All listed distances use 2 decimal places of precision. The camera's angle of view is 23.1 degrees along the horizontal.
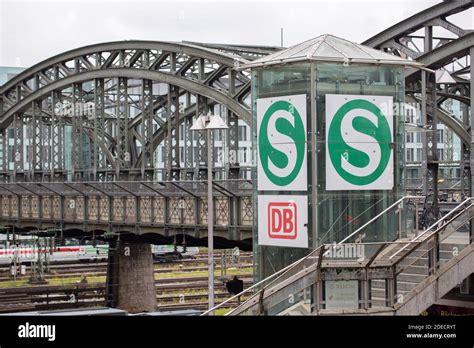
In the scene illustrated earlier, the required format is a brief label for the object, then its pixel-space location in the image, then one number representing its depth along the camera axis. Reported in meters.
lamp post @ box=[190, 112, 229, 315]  23.47
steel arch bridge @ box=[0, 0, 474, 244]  35.12
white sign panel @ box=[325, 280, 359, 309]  18.77
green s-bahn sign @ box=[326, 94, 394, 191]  19.36
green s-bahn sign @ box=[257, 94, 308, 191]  19.42
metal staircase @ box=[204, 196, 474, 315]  18.72
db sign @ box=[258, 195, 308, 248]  19.47
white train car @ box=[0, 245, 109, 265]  63.12
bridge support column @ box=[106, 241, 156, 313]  51.66
